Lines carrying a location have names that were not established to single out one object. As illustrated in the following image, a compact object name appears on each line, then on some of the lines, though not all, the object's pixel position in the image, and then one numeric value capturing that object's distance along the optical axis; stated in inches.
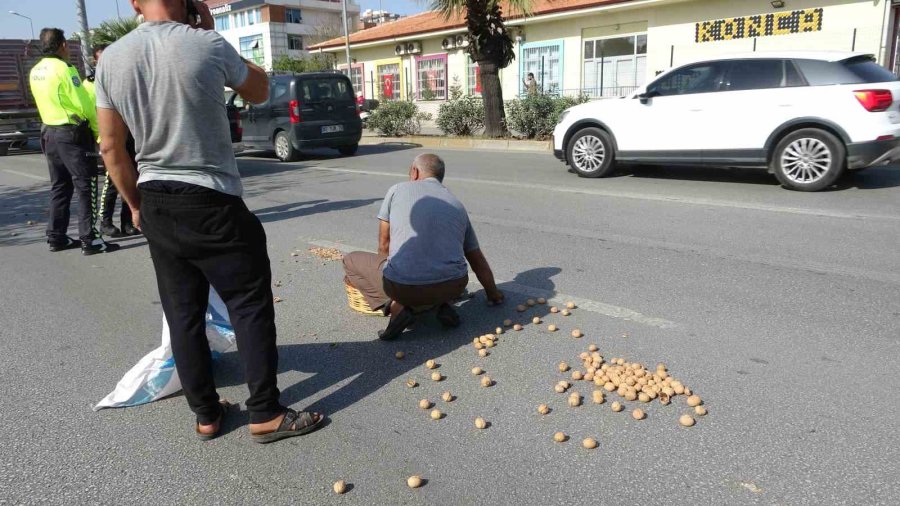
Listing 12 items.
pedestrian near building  812.8
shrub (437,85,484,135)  713.0
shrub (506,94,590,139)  634.2
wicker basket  175.2
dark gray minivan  565.0
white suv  314.8
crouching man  155.6
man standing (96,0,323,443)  100.1
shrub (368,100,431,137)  765.0
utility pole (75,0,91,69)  782.9
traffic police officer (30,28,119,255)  247.8
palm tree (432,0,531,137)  641.0
